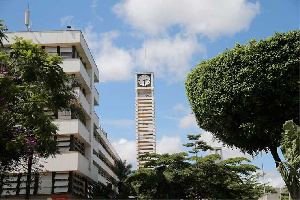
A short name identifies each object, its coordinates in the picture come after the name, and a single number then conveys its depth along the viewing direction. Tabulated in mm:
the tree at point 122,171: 44156
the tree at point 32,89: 12352
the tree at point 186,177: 30922
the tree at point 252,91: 20031
